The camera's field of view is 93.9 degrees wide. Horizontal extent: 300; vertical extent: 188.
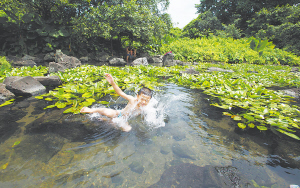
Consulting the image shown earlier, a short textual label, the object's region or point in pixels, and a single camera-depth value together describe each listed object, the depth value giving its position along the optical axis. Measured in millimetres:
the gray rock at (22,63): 9033
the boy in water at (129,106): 2789
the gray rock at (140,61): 11117
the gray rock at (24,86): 3591
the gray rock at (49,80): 4387
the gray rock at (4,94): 3362
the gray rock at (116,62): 12561
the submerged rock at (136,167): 1574
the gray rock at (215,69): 8712
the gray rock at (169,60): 12656
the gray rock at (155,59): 15062
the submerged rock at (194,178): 1419
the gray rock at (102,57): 14398
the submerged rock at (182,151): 1803
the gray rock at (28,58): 11391
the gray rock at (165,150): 1866
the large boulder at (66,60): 8547
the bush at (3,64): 4977
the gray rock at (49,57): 12562
